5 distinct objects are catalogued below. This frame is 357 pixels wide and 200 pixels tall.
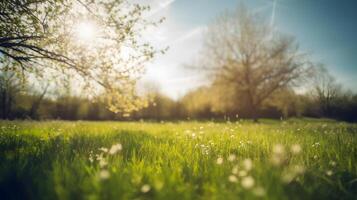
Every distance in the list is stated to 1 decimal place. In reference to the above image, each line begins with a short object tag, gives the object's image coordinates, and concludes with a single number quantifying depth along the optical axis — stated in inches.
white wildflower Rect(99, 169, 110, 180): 74.2
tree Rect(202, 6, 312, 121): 1215.6
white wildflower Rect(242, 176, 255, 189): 65.3
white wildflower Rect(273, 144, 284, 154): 75.6
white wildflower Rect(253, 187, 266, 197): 65.1
